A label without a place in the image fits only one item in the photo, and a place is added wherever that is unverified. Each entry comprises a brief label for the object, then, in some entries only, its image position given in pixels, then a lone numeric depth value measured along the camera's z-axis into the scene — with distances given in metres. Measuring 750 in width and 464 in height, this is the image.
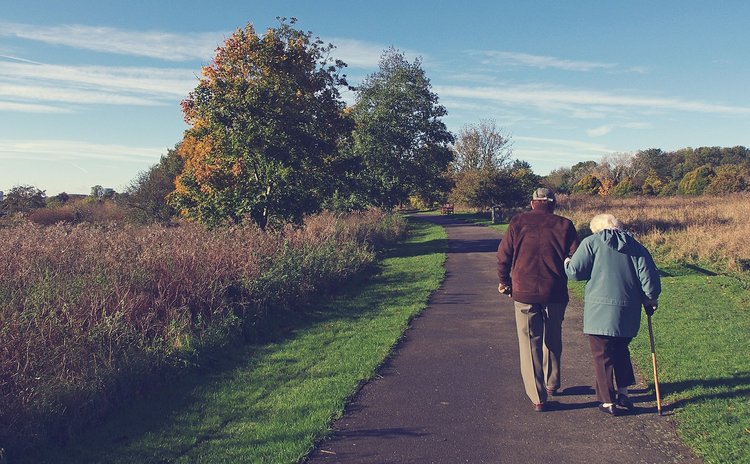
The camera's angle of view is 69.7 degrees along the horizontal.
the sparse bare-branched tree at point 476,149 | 57.75
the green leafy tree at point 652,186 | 59.38
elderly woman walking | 4.90
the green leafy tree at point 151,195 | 34.09
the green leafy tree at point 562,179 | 65.89
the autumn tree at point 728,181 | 45.78
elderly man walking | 5.16
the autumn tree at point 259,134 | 16.89
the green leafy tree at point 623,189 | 58.00
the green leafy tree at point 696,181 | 50.47
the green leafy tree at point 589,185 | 65.19
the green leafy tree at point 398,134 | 34.03
